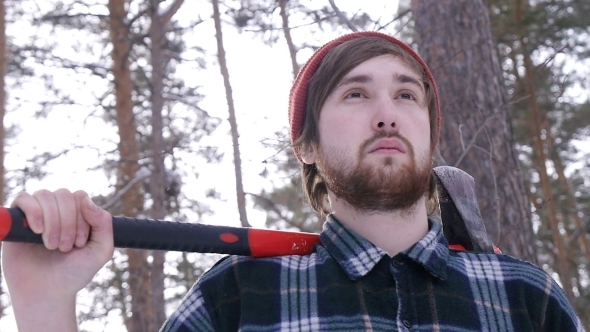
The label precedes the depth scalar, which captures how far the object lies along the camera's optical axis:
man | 1.85
